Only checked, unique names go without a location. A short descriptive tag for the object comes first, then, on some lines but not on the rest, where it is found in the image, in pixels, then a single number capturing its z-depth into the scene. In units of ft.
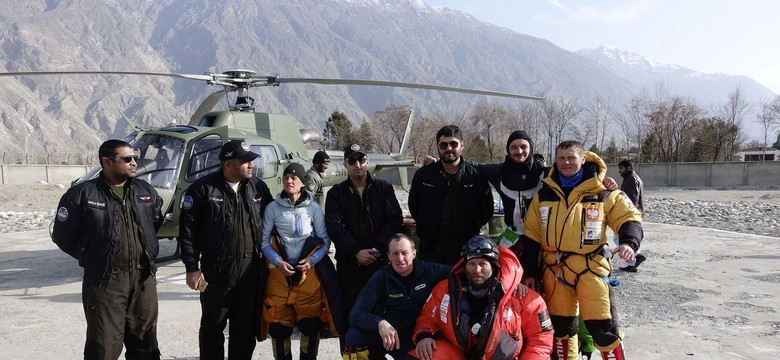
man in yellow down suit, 11.71
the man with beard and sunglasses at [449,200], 13.53
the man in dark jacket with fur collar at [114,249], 11.49
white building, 146.61
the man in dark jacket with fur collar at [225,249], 12.81
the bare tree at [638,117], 161.38
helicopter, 23.41
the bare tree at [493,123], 169.89
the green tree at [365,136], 158.61
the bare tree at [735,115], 136.51
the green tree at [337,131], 141.38
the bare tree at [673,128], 137.90
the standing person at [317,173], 24.83
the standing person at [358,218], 13.70
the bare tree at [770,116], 153.38
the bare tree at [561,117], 168.86
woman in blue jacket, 13.15
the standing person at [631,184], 26.91
